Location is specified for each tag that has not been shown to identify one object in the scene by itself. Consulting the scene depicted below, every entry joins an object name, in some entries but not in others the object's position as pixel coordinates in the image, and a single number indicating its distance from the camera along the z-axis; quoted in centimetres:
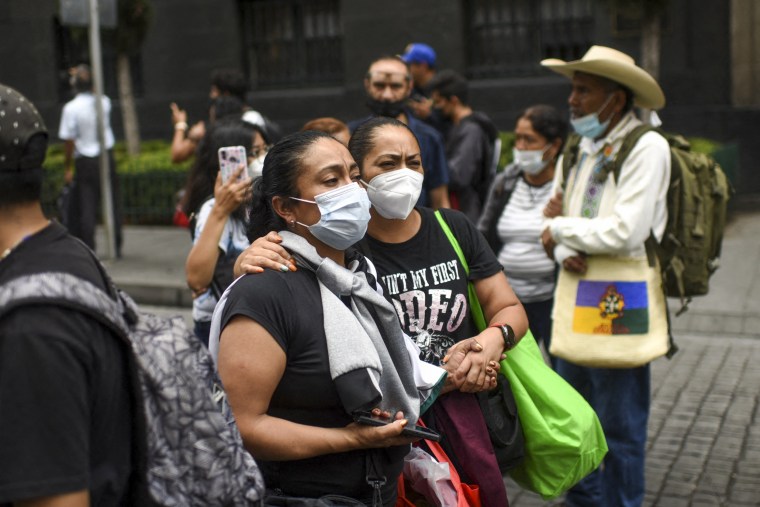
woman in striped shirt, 523
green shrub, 1407
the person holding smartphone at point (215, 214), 426
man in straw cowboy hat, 431
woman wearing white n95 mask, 319
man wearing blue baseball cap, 783
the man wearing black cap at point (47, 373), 183
